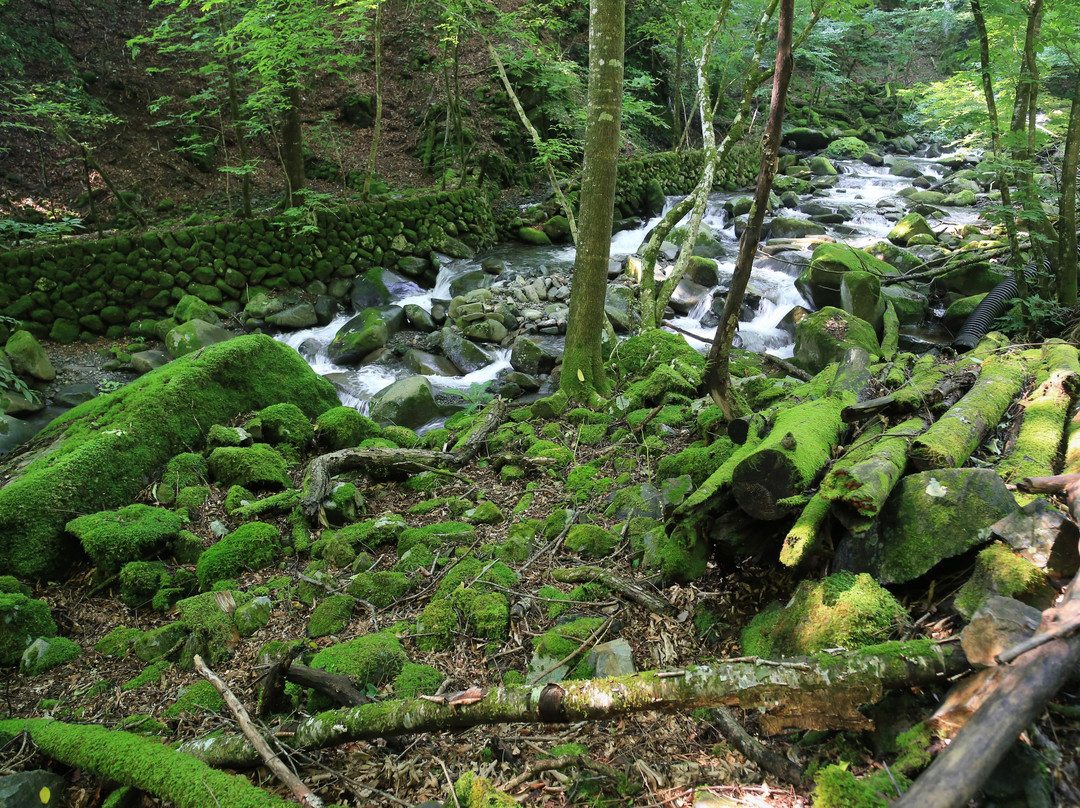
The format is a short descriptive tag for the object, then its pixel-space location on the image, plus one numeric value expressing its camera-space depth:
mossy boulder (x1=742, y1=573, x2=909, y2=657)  2.10
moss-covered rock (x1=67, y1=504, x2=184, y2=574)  3.91
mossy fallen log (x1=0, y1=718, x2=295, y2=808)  1.99
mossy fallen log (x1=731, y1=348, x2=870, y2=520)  2.65
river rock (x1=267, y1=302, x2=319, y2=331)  10.47
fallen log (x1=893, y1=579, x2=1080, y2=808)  1.28
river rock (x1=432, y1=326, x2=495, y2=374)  9.37
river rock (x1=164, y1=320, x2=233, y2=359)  9.23
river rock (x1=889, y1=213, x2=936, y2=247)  12.84
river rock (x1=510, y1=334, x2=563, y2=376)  8.86
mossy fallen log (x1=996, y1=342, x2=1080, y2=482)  2.89
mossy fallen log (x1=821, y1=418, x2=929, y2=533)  2.34
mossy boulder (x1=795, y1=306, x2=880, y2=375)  7.09
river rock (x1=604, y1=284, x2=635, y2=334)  9.99
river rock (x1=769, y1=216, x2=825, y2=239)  13.70
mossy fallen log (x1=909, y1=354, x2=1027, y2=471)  2.76
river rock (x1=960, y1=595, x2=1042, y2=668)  1.59
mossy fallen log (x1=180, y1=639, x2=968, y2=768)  1.78
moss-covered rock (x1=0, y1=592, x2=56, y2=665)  3.22
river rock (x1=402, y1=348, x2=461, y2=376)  9.27
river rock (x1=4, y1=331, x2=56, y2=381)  8.30
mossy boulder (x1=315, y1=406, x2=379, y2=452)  5.91
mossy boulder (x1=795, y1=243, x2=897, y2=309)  9.12
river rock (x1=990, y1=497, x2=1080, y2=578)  1.89
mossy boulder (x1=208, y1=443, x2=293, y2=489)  5.02
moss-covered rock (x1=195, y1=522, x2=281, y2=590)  3.94
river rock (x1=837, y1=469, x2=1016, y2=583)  2.21
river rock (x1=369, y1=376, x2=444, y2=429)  7.49
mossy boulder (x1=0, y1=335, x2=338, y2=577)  3.98
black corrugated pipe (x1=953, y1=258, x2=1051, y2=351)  7.74
